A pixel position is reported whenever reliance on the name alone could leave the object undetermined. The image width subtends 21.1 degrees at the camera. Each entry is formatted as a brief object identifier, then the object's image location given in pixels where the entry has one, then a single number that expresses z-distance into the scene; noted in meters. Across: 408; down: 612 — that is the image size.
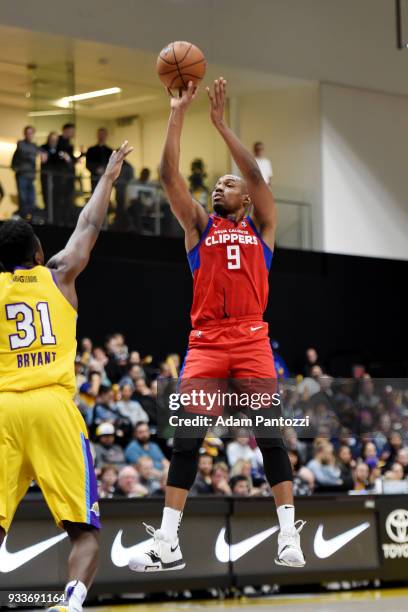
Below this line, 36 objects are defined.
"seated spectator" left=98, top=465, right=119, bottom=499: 12.65
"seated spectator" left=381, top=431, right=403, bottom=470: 15.67
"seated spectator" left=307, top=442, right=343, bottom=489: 14.55
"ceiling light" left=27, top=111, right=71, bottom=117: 20.27
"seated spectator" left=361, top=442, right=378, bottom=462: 16.09
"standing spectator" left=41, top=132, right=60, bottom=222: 17.58
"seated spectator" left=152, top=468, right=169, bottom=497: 13.09
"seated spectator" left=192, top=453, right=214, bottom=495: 13.32
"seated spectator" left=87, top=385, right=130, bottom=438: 14.04
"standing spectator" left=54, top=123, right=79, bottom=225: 17.66
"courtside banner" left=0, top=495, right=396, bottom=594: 10.92
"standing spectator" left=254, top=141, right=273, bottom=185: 21.00
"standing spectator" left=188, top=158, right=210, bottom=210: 19.64
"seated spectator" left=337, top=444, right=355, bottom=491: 14.55
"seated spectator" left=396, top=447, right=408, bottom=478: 15.71
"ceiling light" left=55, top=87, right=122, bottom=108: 20.83
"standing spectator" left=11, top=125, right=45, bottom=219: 17.41
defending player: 6.45
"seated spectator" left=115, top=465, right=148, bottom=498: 12.81
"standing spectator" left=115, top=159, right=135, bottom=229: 18.36
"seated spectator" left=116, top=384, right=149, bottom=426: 14.47
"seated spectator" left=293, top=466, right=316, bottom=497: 13.88
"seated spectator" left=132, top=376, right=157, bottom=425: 14.81
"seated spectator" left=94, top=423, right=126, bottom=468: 13.65
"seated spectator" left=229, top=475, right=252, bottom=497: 13.34
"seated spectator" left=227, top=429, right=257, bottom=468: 14.49
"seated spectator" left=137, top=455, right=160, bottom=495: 13.14
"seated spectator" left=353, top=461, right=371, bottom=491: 14.69
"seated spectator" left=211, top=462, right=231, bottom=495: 13.30
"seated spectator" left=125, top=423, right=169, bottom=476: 13.84
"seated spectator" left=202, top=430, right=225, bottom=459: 14.19
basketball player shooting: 7.24
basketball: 7.50
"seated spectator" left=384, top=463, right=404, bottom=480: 15.18
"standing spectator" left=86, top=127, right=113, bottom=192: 18.14
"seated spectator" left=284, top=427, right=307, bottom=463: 14.81
